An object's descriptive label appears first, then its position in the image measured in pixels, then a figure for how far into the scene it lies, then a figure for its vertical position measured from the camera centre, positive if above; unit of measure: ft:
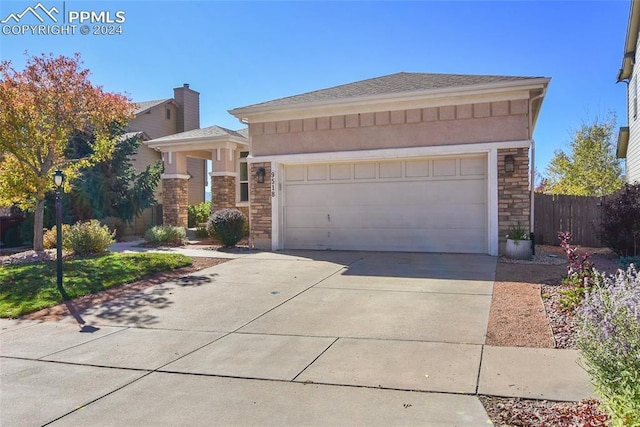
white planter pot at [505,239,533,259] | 33.06 -3.39
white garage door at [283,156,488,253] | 36.78 -0.10
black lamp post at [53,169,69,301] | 24.41 -1.46
